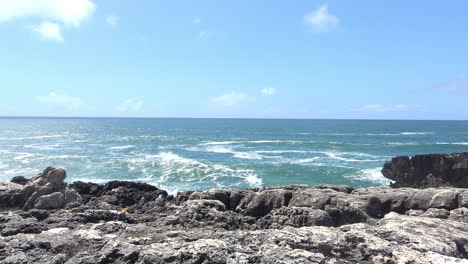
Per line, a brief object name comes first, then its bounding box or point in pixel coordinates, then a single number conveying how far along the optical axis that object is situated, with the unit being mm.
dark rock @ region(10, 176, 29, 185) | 22402
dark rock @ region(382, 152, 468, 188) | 27383
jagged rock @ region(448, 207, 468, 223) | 10617
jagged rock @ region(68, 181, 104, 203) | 20859
